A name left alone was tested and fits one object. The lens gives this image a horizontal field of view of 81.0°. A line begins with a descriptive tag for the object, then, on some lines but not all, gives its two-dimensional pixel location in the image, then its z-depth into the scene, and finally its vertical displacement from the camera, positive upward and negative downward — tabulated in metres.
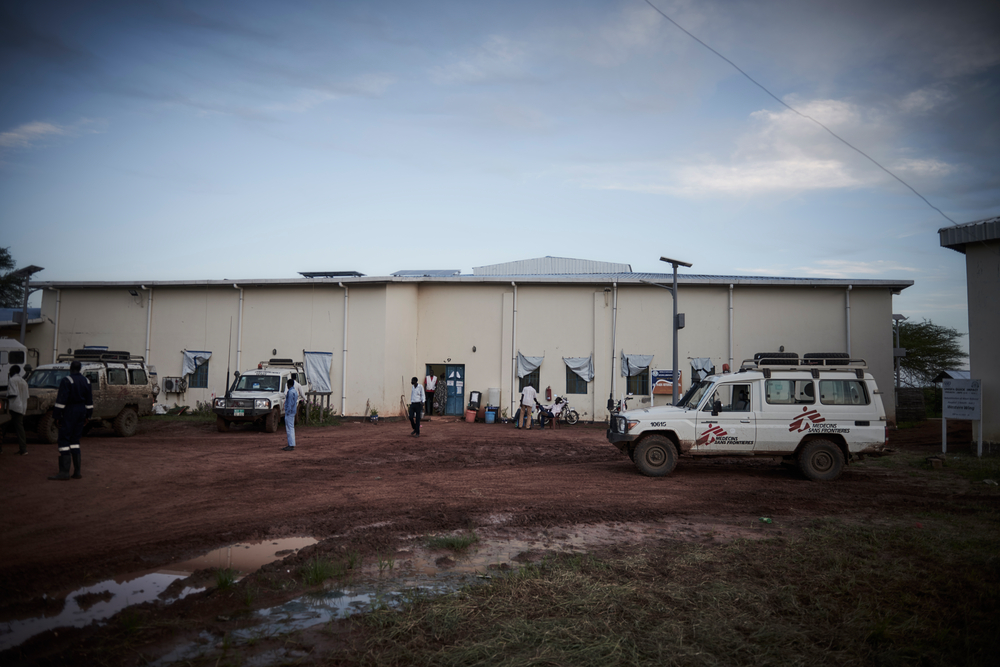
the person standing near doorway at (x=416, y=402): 17.87 -0.75
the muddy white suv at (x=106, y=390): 13.94 -0.52
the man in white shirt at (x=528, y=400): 21.73 -0.74
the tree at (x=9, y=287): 43.03 +6.04
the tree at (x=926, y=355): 37.22 +2.21
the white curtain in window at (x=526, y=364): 24.34 +0.66
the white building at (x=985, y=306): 15.24 +2.24
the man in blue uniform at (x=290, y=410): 14.17 -0.87
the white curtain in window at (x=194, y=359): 25.20 +0.57
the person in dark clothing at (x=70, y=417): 9.77 -0.79
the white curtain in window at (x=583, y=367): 24.22 +0.60
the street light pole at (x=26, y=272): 22.33 +3.67
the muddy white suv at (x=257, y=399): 17.77 -0.79
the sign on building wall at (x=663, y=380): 23.95 +0.12
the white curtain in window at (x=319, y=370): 24.17 +0.22
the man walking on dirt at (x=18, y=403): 11.94 -0.71
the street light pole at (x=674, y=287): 18.18 +3.09
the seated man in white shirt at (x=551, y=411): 22.27 -1.17
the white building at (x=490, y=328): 23.69 +2.15
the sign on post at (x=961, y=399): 14.48 -0.22
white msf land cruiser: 11.21 -0.69
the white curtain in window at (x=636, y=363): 24.03 +0.80
